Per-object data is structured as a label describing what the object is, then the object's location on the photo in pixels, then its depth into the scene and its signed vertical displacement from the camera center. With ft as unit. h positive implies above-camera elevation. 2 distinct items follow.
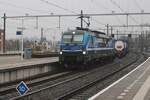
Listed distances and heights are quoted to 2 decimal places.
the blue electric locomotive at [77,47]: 107.14 -1.12
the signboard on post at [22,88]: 42.75 -4.99
